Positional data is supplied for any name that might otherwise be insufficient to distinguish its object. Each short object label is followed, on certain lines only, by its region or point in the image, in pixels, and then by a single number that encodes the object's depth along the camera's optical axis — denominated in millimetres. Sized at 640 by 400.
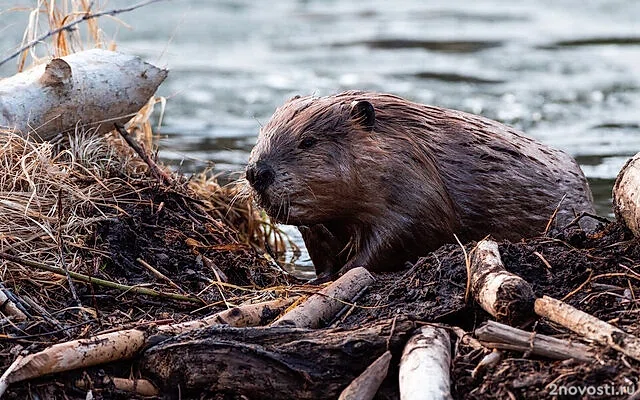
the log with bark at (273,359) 6027
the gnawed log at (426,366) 5535
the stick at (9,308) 7020
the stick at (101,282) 7523
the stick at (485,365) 5930
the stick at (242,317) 6648
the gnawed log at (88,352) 6125
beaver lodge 5895
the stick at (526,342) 5781
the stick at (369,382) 5863
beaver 8687
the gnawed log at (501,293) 6121
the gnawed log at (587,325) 5664
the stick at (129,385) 6285
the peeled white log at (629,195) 7312
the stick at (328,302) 6793
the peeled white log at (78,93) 9656
